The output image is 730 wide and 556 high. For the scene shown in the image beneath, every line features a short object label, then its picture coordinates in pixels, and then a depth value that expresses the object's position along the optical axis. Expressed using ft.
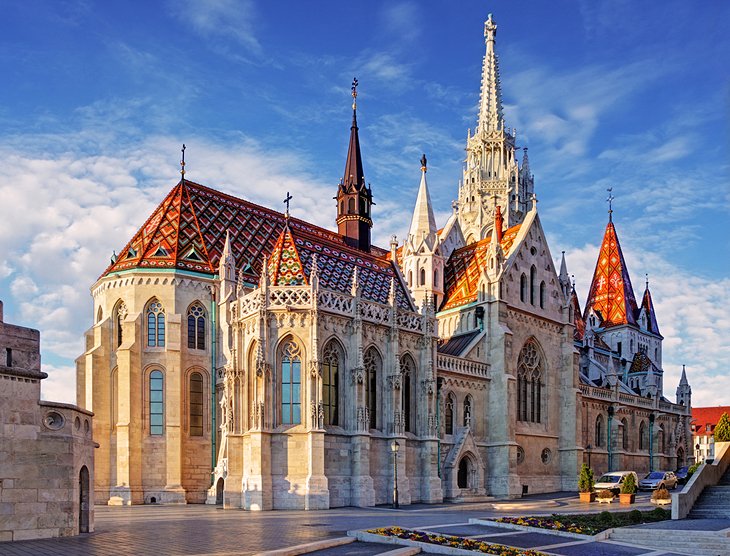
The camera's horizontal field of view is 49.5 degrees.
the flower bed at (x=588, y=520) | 69.10
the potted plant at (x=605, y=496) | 112.16
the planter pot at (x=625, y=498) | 106.63
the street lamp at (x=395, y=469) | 105.29
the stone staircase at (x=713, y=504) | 81.00
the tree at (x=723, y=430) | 147.54
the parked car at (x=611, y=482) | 121.80
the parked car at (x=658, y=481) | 136.56
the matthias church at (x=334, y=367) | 105.70
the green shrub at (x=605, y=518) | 72.33
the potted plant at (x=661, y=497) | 100.71
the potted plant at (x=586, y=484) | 115.14
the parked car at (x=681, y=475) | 152.66
